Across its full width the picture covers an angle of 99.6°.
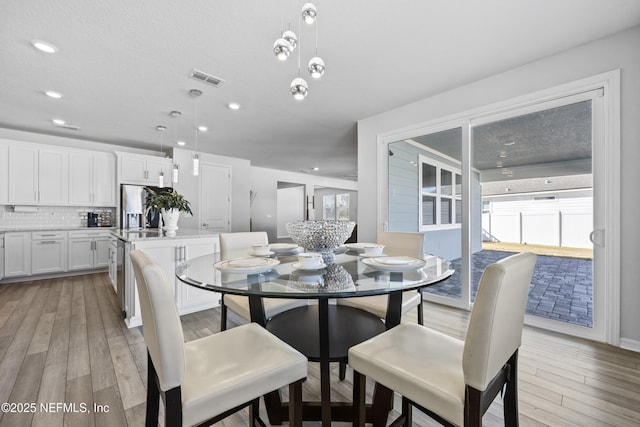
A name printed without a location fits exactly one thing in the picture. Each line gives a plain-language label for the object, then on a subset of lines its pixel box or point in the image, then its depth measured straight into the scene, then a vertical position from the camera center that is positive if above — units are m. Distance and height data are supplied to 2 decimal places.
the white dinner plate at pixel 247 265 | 1.35 -0.27
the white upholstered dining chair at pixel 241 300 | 1.80 -0.59
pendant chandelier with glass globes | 1.50 +0.91
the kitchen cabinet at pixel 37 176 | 4.30 +0.64
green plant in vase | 2.95 +0.08
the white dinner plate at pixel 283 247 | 2.03 -0.27
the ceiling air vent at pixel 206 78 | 2.72 +1.42
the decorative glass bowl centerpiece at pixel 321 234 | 1.63 -0.13
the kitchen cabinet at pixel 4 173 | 4.19 +0.65
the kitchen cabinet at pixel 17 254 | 4.14 -0.62
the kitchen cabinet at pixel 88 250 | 4.68 -0.64
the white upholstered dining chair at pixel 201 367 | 0.85 -0.57
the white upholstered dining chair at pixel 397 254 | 1.79 -0.34
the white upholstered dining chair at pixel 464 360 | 0.84 -0.56
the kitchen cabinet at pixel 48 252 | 4.36 -0.63
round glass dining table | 1.12 -0.31
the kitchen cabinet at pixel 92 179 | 4.78 +0.65
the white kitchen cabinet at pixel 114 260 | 3.36 -0.62
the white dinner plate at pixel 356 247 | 2.15 -0.28
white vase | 3.02 -0.06
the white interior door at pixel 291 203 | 10.01 +0.40
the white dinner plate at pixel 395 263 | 1.37 -0.27
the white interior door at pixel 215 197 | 5.96 +0.37
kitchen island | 2.68 -0.46
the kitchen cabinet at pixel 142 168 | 5.10 +0.90
